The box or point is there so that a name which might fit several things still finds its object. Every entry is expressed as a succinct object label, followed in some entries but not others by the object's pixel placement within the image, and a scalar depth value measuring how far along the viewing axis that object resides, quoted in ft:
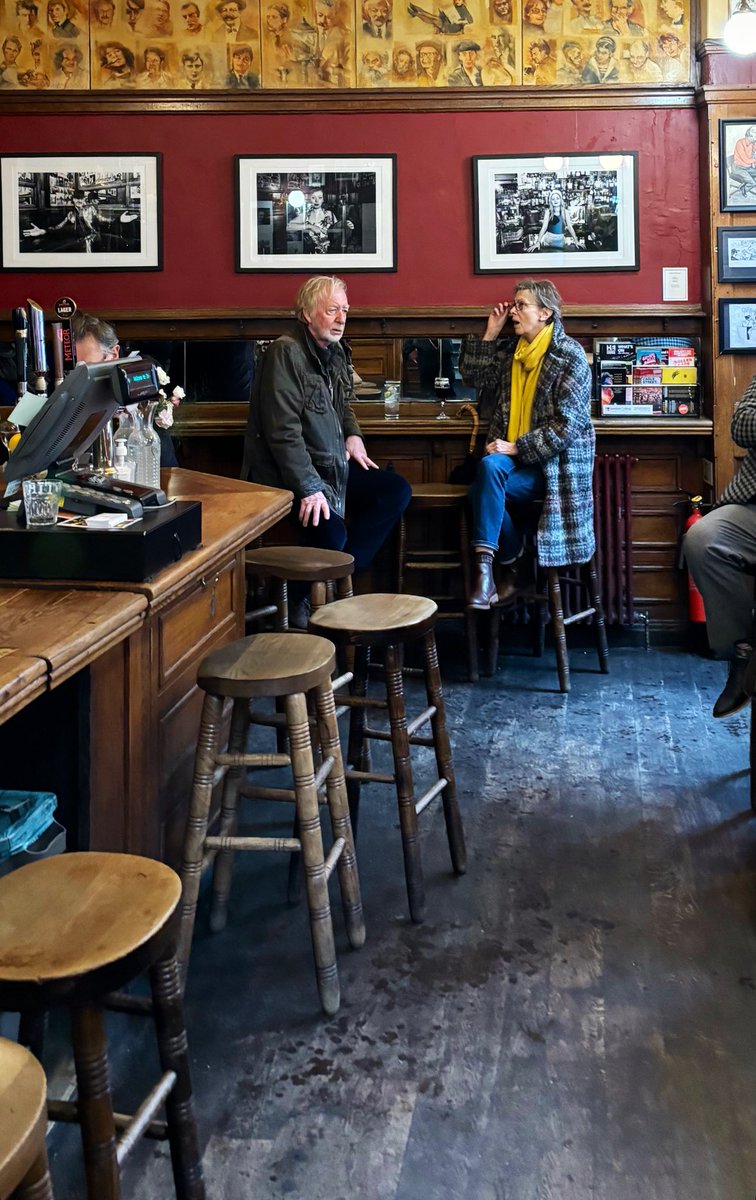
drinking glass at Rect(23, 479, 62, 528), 7.59
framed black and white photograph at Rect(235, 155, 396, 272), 19.62
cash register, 7.34
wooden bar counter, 6.28
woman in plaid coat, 16.97
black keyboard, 7.93
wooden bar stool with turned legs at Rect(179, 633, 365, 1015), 8.39
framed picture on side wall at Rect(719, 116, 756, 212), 18.80
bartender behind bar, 15.47
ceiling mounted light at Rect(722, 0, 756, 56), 17.83
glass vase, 10.03
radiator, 19.12
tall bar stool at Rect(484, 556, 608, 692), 16.93
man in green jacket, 15.88
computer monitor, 7.84
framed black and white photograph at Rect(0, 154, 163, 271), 19.71
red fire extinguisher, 18.81
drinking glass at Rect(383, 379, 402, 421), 19.37
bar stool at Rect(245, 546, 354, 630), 12.27
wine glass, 19.75
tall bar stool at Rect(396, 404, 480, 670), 17.70
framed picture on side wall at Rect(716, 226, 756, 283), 18.88
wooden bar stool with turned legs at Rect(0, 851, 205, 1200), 5.07
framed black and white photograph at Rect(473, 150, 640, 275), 19.48
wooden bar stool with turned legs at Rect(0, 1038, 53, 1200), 3.84
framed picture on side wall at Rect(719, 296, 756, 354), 18.92
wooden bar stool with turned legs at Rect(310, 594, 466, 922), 9.86
